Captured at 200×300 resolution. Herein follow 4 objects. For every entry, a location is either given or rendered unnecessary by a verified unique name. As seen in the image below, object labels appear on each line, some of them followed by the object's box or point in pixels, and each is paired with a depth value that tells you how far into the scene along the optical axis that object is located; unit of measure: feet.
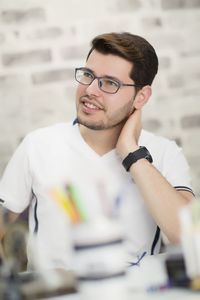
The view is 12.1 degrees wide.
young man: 7.83
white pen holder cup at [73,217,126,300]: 5.83
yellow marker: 5.85
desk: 5.93
